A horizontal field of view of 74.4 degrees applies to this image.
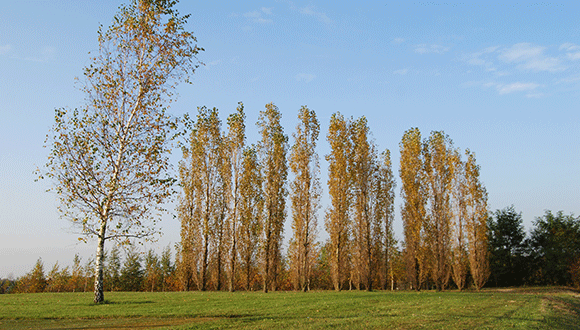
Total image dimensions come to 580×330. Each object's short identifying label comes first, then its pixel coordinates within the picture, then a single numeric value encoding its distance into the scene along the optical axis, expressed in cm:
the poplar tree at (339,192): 3008
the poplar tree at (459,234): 3753
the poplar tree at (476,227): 3797
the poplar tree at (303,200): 2961
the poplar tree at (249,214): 3084
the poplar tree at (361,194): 3138
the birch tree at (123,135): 1617
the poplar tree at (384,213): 3741
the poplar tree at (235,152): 3091
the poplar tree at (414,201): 3506
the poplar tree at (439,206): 3512
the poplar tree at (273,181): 2931
